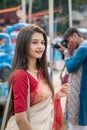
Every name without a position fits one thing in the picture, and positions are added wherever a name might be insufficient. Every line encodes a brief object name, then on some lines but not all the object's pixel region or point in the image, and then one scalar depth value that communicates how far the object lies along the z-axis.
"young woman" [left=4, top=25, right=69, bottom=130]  2.27
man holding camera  3.58
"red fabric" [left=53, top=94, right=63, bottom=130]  2.74
